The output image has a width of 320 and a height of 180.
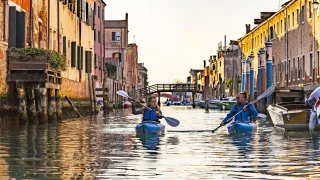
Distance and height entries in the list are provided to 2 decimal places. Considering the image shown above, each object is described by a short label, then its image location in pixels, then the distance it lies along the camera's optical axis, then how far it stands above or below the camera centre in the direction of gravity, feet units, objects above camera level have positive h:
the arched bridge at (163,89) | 371.78 +4.11
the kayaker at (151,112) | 77.25 -1.39
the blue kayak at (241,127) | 78.07 -2.98
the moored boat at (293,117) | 81.66 -2.21
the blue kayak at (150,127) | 75.51 -2.83
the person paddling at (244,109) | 77.89 -1.30
